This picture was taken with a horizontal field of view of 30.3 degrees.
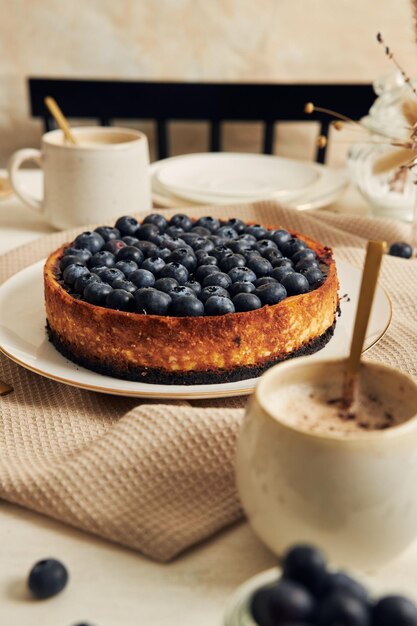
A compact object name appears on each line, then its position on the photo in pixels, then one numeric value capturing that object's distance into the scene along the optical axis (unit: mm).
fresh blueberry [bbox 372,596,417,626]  500
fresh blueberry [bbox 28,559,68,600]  671
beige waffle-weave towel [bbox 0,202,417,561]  761
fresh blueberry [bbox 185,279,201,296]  1036
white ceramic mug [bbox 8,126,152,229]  1534
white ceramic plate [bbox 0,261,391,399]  962
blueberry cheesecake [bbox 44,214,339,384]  990
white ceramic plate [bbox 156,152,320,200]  1727
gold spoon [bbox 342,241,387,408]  680
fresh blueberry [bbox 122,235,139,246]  1225
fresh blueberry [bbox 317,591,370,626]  486
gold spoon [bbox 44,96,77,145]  1599
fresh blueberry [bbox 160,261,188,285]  1071
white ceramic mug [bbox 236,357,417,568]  616
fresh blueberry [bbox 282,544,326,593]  519
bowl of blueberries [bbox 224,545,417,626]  492
